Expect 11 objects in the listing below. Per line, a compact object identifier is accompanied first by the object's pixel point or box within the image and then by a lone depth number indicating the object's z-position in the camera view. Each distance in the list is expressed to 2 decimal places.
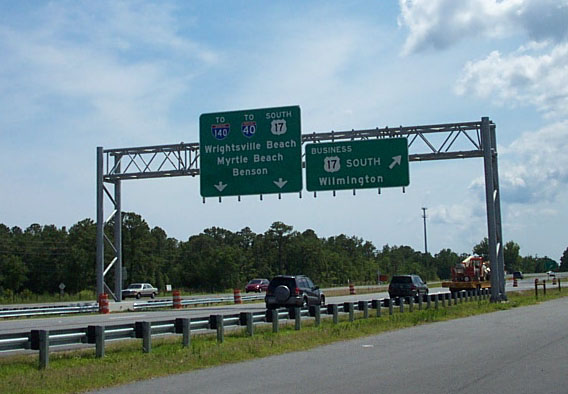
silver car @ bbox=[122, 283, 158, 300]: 59.94
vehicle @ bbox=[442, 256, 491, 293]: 55.83
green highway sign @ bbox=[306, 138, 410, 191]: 33.41
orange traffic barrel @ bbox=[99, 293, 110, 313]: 36.22
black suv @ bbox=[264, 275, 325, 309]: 32.62
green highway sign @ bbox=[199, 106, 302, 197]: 33.78
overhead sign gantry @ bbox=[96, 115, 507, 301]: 33.72
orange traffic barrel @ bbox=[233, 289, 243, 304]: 45.28
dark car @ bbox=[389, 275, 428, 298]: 43.22
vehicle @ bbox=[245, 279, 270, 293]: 70.00
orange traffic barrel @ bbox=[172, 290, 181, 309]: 40.09
